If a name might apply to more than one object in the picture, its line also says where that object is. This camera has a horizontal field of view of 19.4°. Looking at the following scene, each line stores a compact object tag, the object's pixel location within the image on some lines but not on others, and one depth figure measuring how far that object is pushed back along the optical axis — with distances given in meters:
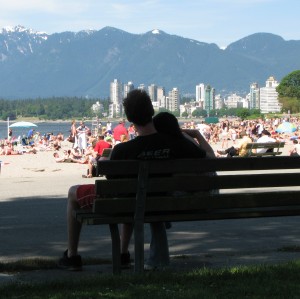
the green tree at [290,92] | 158.12
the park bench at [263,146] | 24.75
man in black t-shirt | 6.36
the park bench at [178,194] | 6.17
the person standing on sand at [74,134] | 36.51
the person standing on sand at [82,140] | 34.88
